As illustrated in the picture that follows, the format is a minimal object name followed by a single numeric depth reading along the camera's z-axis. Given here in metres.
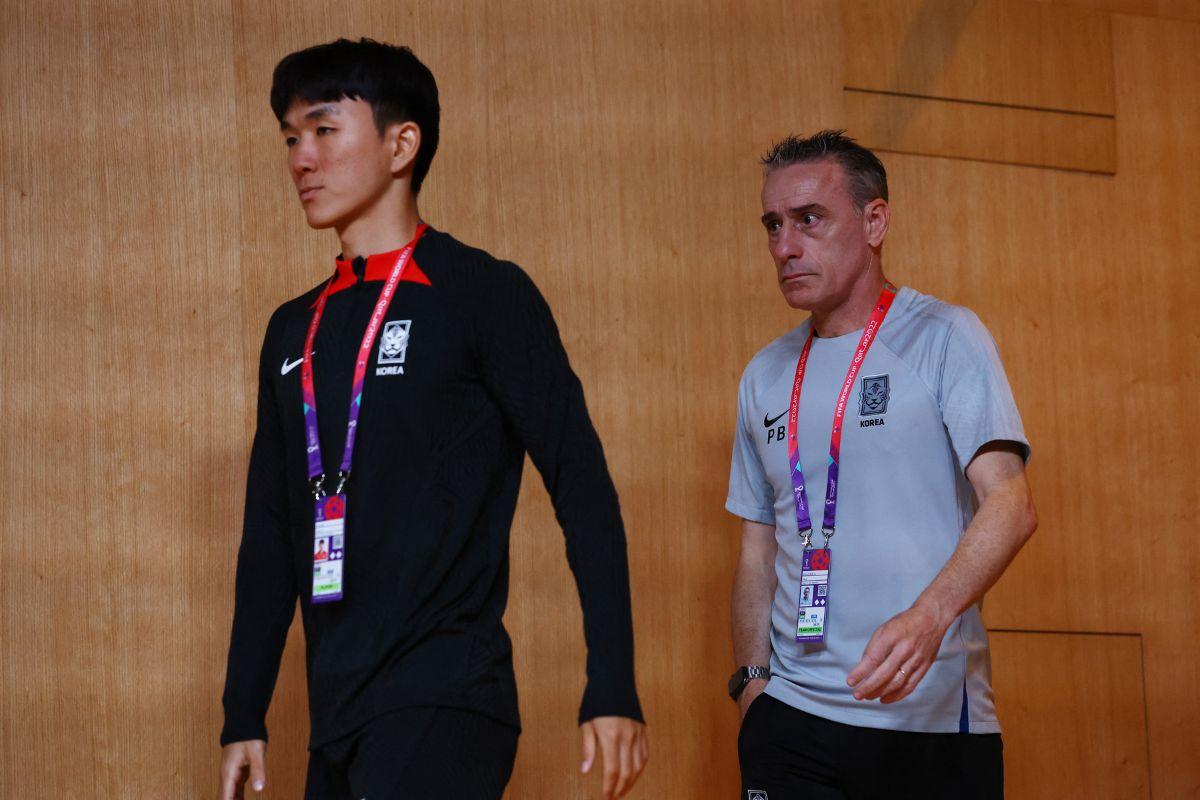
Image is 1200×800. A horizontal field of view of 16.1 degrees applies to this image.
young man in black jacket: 5.09
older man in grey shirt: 5.61
